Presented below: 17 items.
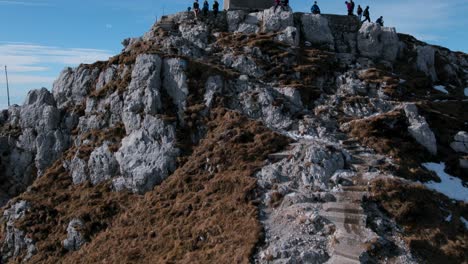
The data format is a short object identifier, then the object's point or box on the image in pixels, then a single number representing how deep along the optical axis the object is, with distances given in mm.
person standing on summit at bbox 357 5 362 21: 55225
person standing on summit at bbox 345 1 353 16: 55812
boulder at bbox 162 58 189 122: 43000
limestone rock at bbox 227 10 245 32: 53875
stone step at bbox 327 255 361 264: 24281
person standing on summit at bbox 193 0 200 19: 54750
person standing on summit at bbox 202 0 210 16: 54878
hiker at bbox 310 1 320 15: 54828
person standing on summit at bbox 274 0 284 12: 53250
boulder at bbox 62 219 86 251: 35312
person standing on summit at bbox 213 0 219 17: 54312
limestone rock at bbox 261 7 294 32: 52750
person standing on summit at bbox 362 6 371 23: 55053
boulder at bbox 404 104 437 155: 36688
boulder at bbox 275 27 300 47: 50875
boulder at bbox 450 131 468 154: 37844
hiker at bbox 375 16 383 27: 55912
